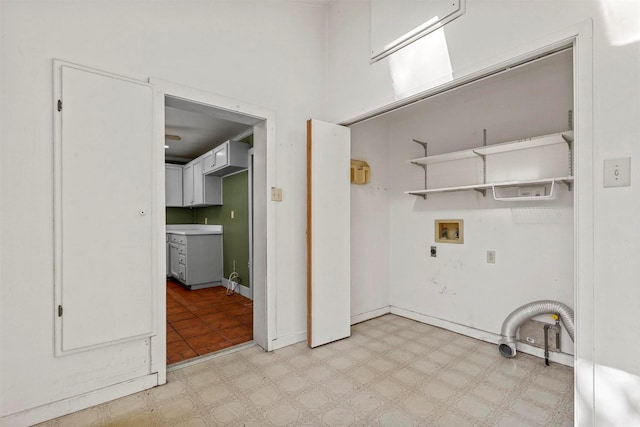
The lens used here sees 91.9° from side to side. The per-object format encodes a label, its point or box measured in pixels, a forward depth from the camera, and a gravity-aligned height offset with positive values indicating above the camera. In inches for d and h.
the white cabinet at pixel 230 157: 173.6 +33.5
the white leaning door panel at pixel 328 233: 105.4 -6.4
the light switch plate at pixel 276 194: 103.7 +7.0
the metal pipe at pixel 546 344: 92.4 -39.0
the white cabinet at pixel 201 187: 208.8 +19.4
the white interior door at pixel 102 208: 68.3 +1.7
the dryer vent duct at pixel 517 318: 91.7 -32.6
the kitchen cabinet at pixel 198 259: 194.9 -28.6
